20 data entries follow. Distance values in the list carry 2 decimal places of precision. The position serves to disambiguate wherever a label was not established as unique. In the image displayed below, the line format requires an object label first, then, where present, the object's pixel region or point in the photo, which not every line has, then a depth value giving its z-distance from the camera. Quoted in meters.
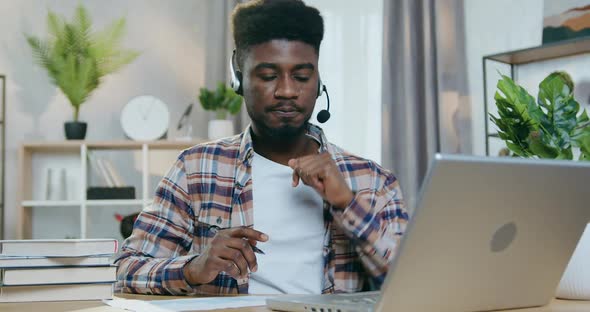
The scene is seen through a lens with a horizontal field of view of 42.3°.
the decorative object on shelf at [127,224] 3.56
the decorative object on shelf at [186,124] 3.87
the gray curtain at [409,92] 3.01
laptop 0.82
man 1.48
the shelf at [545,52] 2.49
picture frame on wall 2.56
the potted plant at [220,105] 3.72
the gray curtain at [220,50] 3.95
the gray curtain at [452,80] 2.91
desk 1.08
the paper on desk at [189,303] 1.11
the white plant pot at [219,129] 3.72
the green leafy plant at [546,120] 1.26
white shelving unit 3.61
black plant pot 3.67
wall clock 3.78
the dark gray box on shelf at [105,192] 3.65
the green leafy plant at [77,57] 3.59
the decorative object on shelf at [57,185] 3.82
